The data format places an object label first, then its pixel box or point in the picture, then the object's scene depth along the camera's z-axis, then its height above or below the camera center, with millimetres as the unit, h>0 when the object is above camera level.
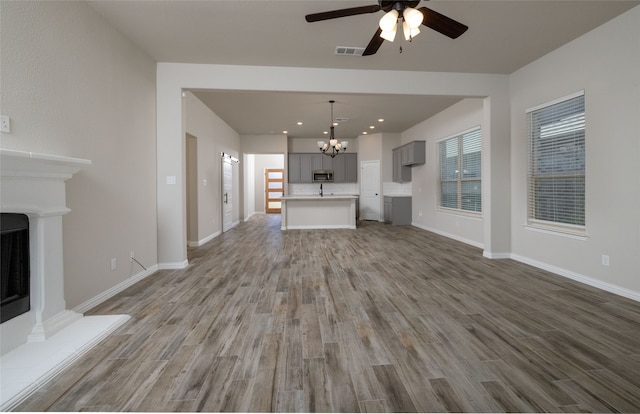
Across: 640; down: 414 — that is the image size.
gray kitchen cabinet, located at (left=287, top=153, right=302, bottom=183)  9844 +1104
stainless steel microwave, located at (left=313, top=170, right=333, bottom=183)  9898 +828
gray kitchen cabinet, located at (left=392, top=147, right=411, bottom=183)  8594 +882
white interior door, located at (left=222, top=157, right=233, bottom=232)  7465 +170
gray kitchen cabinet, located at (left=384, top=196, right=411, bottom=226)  8602 -331
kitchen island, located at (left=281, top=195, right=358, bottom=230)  7906 -405
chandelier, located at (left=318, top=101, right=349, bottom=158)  6848 +1365
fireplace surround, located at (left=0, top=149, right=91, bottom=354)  1868 -185
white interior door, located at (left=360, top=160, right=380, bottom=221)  9541 +308
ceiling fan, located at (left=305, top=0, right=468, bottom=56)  2012 +1351
